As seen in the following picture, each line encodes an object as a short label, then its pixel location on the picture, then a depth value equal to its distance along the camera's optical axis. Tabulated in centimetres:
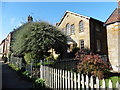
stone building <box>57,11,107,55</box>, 1648
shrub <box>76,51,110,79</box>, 680
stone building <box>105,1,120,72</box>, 1308
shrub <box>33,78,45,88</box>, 556
